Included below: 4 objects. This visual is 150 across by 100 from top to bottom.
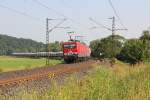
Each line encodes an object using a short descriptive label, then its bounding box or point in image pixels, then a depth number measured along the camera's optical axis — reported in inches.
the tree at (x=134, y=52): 1299.8
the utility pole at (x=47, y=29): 2097.7
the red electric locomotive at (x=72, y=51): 2050.9
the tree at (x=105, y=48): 3710.6
